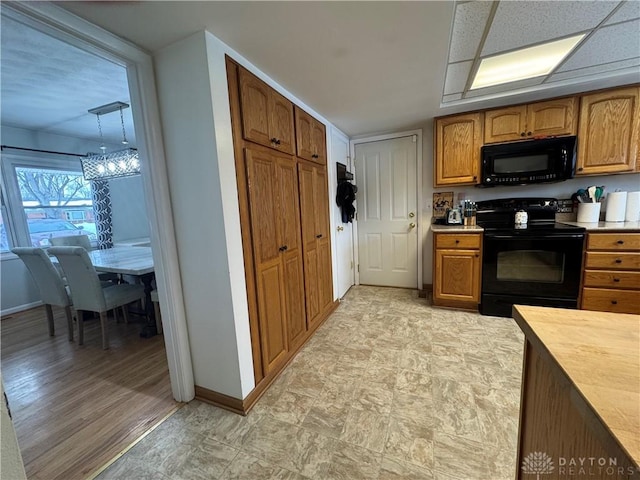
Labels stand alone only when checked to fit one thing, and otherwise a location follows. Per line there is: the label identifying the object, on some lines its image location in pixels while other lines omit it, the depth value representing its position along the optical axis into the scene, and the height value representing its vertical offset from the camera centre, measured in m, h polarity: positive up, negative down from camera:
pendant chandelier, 2.85 +0.60
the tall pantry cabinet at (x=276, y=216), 1.61 -0.06
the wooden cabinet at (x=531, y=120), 2.47 +0.73
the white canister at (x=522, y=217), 2.80 -0.23
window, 3.43 +0.26
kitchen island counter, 0.42 -0.37
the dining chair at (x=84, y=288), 2.25 -0.63
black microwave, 2.50 +0.34
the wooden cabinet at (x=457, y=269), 2.72 -0.74
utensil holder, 2.58 -0.20
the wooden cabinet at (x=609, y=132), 2.31 +0.54
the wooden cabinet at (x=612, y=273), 2.22 -0.71
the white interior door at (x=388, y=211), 3.44 -0.12
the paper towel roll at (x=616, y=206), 2.48 -0.14
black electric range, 2.38 -0.65
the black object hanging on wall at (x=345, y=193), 3.21 +0.14
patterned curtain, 4.20 +0.09
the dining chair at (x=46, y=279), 2.41 -0.56
